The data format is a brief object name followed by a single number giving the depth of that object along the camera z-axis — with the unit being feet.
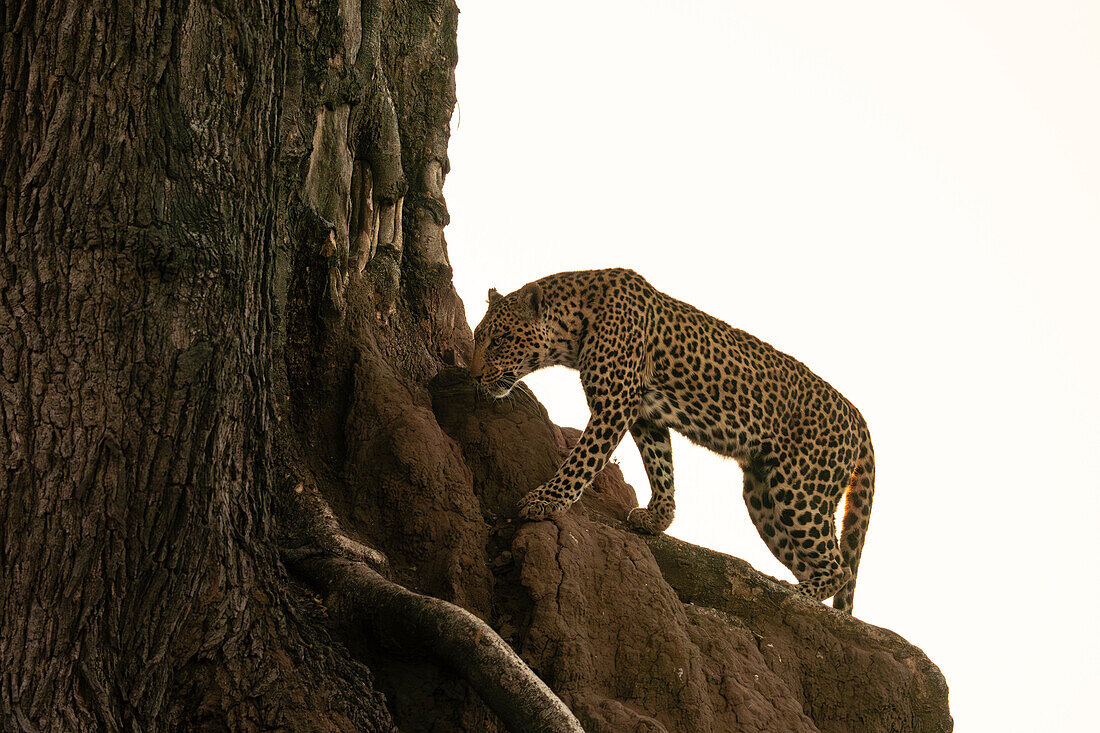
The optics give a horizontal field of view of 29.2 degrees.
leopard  56.39
